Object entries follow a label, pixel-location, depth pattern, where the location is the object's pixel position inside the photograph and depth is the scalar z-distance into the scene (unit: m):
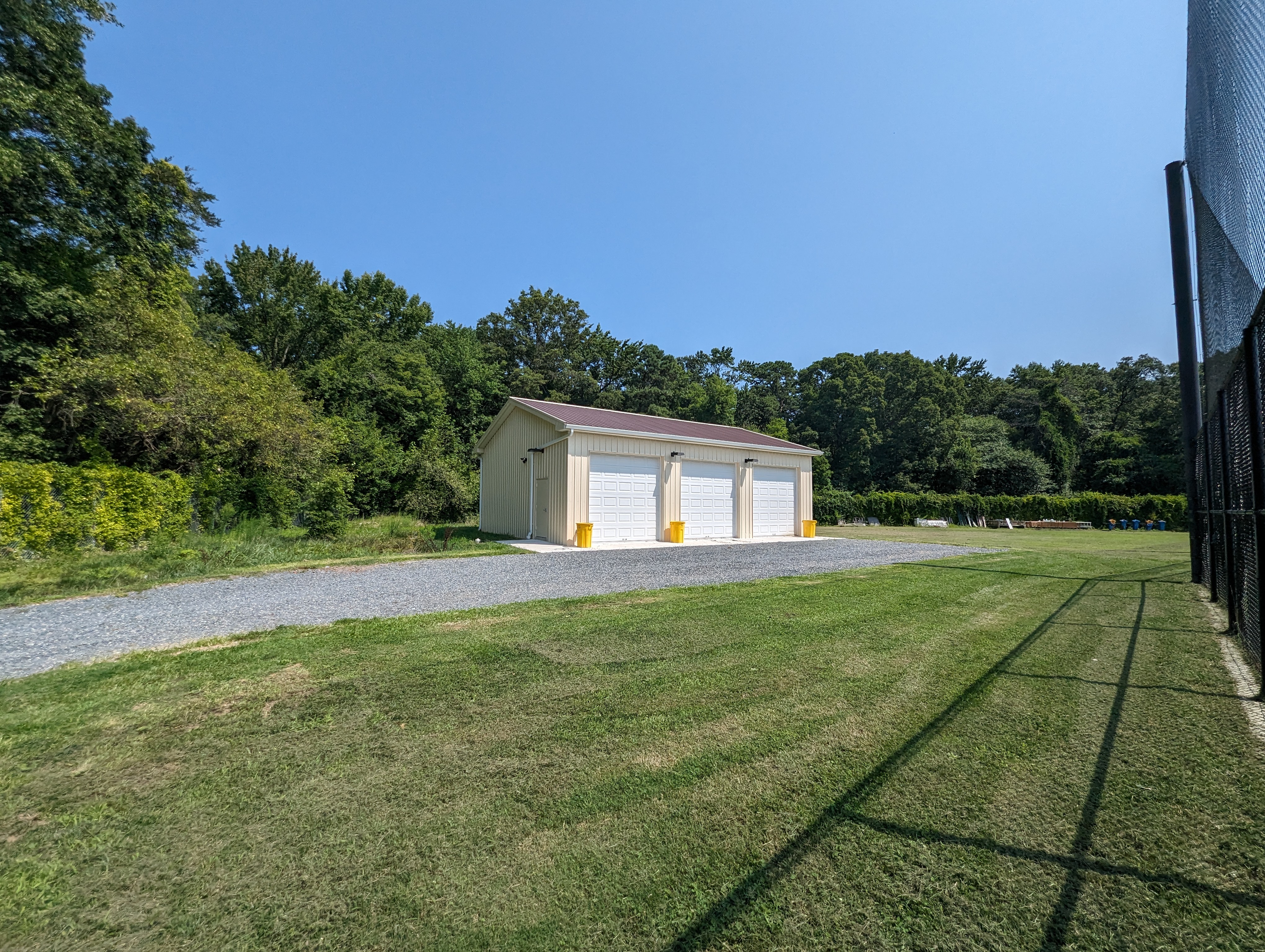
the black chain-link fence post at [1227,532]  4.84
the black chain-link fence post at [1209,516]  6.18
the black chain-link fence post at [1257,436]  3.35
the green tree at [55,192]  11.05
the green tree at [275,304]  21.17
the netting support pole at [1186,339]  7.48
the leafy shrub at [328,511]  11.38
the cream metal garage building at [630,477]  12.78
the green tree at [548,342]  31.38
